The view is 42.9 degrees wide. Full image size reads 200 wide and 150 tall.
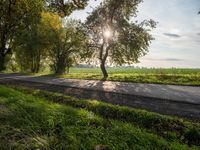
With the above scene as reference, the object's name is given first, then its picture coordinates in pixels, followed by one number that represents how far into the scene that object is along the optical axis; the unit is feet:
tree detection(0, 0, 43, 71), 41.60
